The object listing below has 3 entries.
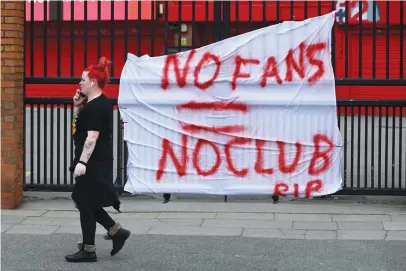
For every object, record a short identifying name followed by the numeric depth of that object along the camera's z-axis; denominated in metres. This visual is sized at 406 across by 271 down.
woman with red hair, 6.47
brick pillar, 8.52
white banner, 8.45
